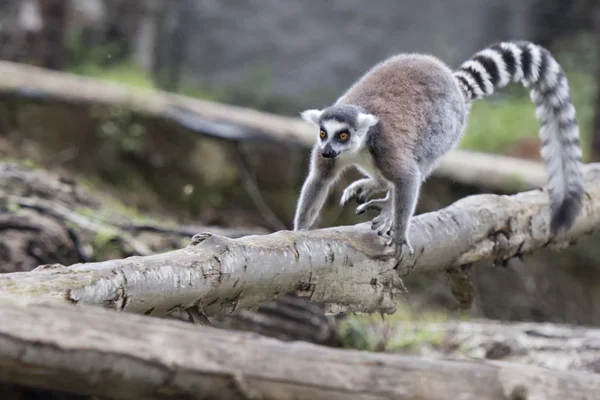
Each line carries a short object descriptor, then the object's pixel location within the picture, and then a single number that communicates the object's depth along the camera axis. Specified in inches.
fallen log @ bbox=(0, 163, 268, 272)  360.2
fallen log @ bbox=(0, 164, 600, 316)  193.8
